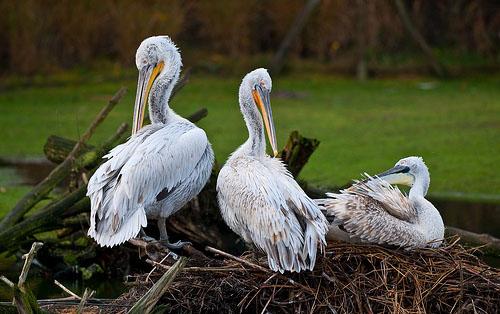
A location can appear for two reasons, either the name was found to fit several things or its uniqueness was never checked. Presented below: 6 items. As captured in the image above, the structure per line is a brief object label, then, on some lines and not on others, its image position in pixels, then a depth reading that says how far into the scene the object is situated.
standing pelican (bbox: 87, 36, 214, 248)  12.87
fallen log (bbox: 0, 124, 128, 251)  15.52
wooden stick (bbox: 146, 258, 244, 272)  12.30
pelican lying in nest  13.14
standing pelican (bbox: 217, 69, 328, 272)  12.16
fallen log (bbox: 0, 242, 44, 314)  9.65
